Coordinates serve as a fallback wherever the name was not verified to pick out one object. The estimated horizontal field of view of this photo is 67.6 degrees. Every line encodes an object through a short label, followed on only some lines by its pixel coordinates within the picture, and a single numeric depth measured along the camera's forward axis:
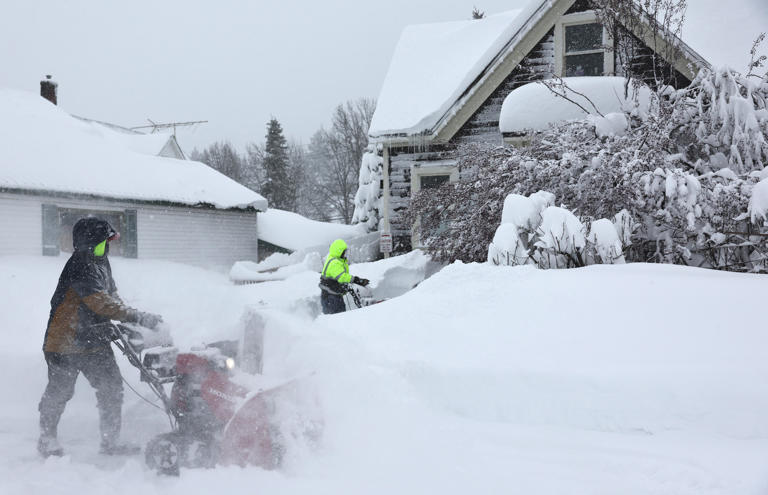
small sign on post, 14.01
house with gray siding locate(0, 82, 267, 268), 16.73
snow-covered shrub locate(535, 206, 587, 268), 6.25
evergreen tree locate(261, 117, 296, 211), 44.38
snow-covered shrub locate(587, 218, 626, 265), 6.17
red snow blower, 3.68
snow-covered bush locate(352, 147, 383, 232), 20.48
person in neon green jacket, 8.94
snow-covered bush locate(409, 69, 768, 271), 6.57
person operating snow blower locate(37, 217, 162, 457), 4.58
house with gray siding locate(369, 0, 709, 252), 12.64
